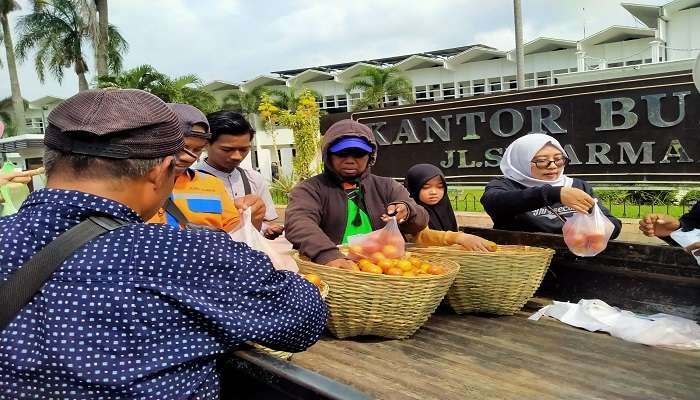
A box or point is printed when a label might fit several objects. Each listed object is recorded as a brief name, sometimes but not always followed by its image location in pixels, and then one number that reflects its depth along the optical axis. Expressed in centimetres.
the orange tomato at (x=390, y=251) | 243
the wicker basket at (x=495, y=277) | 251
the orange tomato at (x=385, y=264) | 227
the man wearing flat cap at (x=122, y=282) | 98
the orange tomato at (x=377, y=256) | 236
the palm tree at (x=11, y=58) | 2600
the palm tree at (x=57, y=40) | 2353
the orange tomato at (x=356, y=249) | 249
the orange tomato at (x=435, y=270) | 228
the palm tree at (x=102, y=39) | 1914
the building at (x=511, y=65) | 2002
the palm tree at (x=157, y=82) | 1891
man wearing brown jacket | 261
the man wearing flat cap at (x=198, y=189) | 248
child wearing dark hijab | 348
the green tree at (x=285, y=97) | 2877
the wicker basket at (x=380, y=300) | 214
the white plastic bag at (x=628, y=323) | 218
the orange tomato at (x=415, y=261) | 239
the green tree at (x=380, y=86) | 2638
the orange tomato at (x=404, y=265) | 227
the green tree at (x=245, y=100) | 3412
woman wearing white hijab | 295
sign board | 741
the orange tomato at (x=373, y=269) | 223
